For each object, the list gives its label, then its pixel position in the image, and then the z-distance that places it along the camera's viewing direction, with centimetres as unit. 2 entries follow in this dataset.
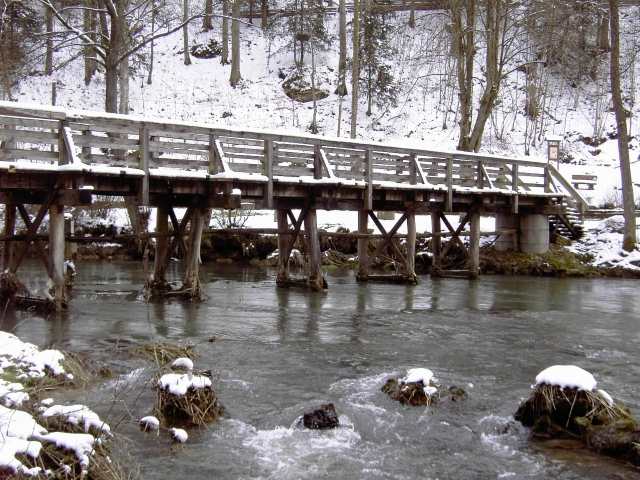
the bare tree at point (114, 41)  1994
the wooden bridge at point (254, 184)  1152
